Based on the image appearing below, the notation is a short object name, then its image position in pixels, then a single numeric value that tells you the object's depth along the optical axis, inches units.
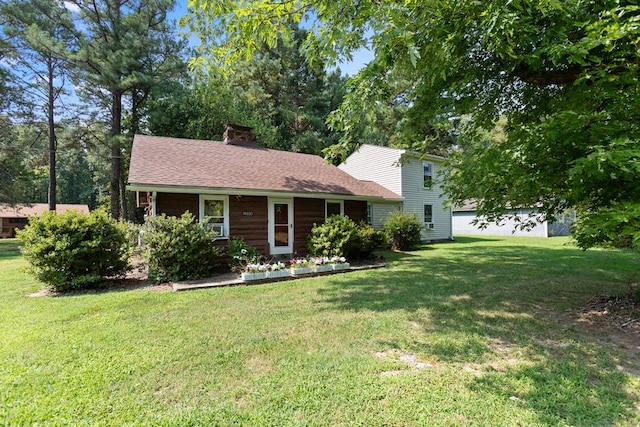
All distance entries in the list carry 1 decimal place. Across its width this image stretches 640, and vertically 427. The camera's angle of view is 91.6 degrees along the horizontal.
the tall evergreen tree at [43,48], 711.1
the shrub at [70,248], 274.1
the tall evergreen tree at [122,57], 746.8
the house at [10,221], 1328.7
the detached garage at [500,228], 907.4
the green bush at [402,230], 592.1
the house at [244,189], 369.7
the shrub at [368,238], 436.1
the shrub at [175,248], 308.8
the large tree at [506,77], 135.9
